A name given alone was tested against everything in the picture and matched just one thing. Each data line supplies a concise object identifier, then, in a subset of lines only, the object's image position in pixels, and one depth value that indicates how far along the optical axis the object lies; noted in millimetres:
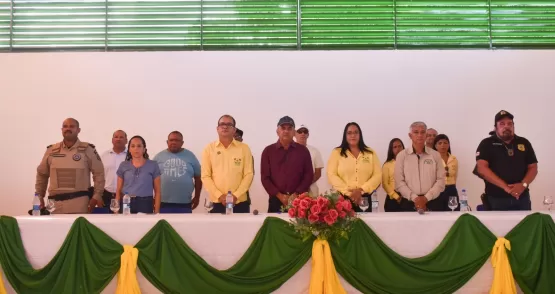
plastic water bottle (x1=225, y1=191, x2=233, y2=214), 4340
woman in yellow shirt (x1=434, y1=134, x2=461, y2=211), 5570
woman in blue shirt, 4645
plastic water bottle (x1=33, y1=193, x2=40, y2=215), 4352
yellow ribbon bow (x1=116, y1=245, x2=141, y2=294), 3799
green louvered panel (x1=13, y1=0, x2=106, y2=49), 6789
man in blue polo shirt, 5078
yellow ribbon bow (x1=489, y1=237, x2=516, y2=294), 3814
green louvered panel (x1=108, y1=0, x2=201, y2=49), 6789
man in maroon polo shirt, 4652
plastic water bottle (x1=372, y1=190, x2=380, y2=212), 4695
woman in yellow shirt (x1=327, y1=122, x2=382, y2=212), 4727
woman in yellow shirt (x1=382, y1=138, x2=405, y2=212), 5246
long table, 3934
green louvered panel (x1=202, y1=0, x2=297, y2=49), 6766
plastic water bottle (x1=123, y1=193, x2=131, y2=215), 4334
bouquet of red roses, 3713
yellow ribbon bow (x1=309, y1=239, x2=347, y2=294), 3748
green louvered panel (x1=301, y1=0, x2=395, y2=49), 6773
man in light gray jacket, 4676
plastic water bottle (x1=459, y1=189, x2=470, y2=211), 4480
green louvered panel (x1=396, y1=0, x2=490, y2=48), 6707
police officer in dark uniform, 4574
